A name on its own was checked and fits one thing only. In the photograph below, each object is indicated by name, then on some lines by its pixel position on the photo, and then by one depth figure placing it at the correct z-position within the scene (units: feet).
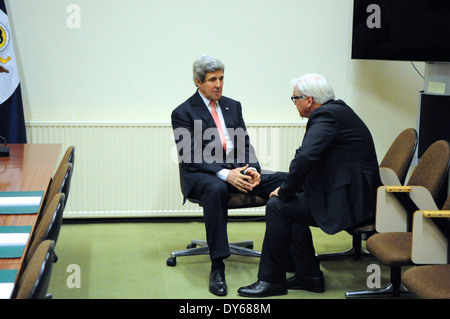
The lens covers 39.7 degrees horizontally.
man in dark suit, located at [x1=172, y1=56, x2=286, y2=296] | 12.42
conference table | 6.65
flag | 15.33
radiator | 16.38
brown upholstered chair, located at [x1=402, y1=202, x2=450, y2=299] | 9.14
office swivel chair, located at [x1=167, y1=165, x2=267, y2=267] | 13.16
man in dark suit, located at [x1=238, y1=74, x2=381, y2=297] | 11.37
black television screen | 15.03
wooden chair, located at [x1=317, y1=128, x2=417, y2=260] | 12.80
